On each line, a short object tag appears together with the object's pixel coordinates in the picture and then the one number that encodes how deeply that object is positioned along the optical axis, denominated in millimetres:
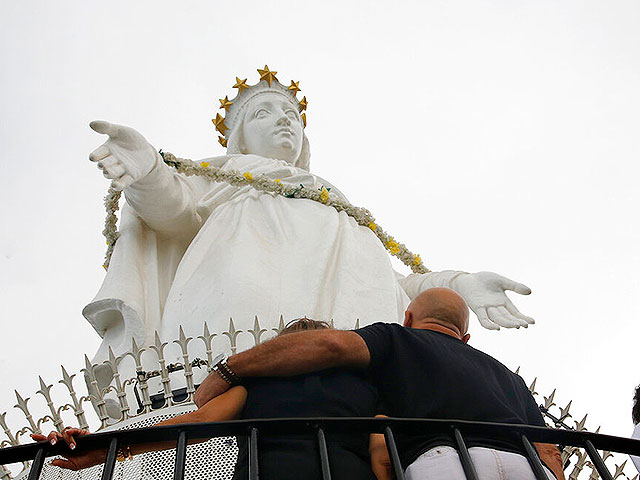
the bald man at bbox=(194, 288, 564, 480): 2533
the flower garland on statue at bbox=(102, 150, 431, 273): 6355
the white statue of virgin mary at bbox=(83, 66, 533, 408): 5016
